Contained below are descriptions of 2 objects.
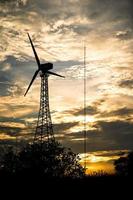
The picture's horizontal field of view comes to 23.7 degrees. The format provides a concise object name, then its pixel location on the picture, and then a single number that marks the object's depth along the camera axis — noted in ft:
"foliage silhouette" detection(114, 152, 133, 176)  365.24
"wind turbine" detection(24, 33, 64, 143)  239.50
